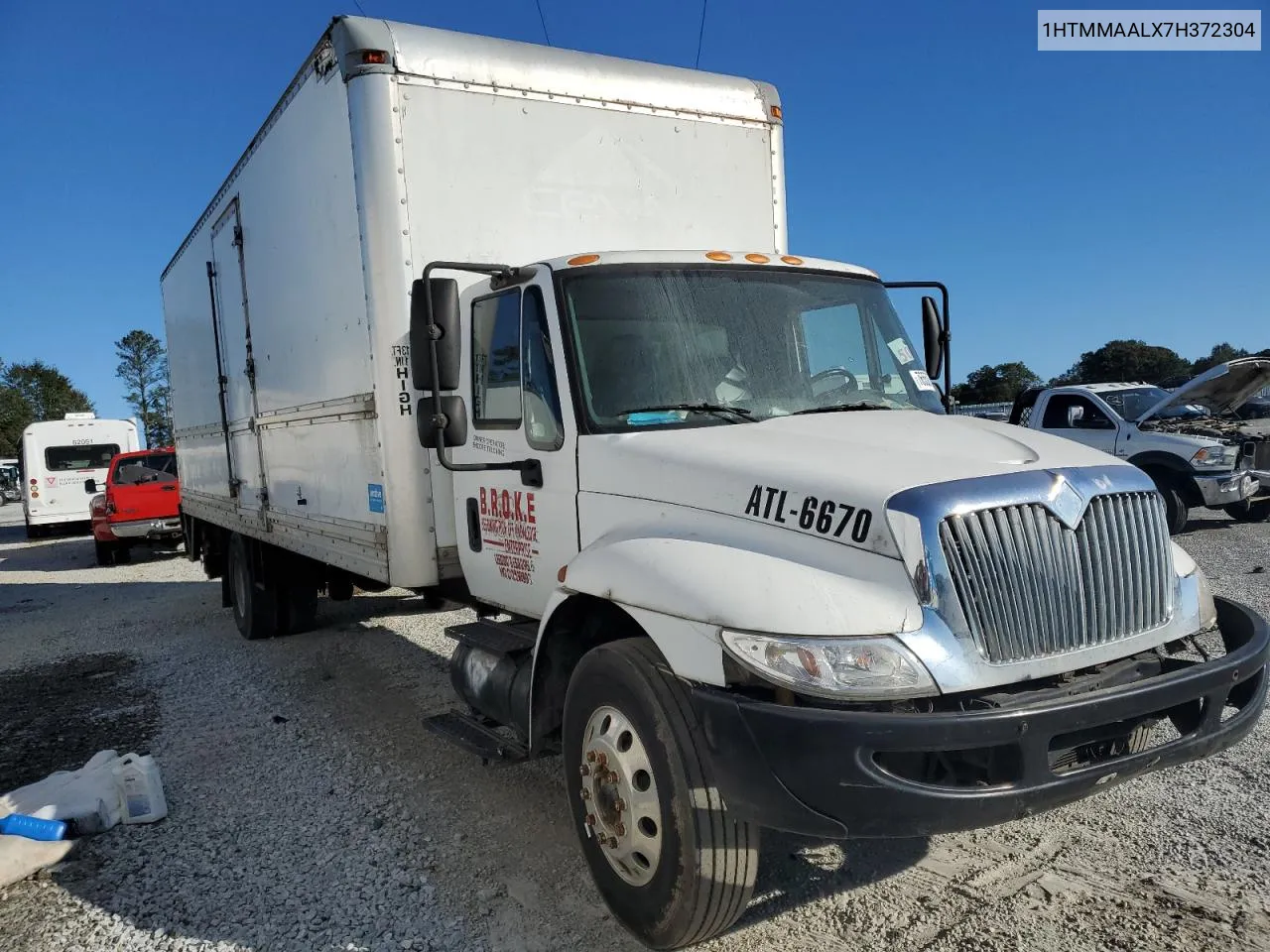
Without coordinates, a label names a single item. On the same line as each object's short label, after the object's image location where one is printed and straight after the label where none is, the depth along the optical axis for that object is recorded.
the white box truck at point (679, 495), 2.61
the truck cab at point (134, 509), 15.84
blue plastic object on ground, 3.98
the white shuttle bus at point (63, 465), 21.91
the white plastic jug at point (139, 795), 4.35
